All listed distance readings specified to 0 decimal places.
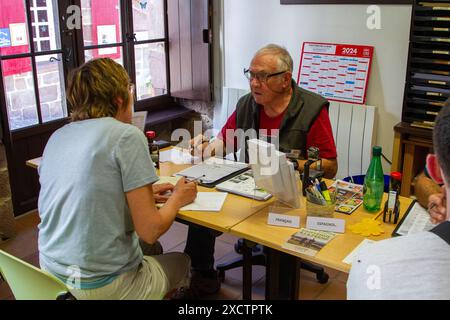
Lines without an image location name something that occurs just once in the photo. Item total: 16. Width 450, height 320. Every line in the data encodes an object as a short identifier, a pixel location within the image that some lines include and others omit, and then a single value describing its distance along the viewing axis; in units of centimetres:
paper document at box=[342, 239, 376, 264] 157
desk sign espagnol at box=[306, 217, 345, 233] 178
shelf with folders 292
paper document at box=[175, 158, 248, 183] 230
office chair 276
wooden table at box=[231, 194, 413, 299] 161
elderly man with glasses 249
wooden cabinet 310
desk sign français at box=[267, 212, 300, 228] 182
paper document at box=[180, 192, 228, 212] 197
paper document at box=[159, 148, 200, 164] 255
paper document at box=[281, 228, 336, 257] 165
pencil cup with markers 186
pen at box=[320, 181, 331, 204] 187
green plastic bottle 192
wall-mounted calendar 345
